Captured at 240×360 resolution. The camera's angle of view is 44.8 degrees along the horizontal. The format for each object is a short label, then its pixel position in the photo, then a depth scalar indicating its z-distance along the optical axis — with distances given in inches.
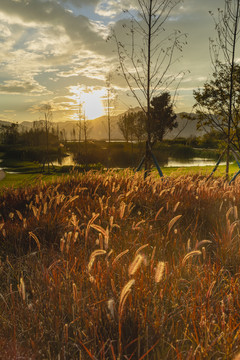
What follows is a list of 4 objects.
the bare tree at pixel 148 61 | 290.1
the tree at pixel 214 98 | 443.2
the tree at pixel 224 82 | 359.6
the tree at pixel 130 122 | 2317.7
